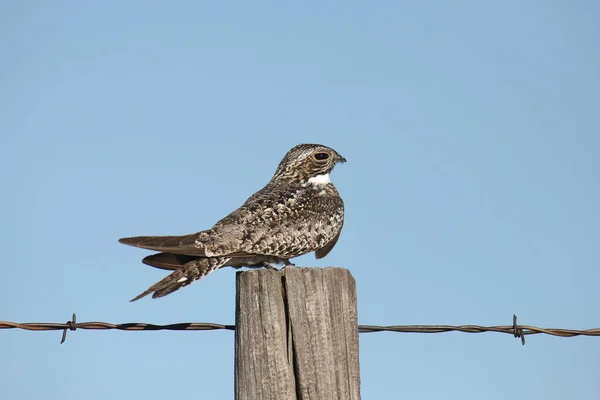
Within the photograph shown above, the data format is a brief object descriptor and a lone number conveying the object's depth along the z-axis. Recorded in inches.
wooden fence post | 324.2
